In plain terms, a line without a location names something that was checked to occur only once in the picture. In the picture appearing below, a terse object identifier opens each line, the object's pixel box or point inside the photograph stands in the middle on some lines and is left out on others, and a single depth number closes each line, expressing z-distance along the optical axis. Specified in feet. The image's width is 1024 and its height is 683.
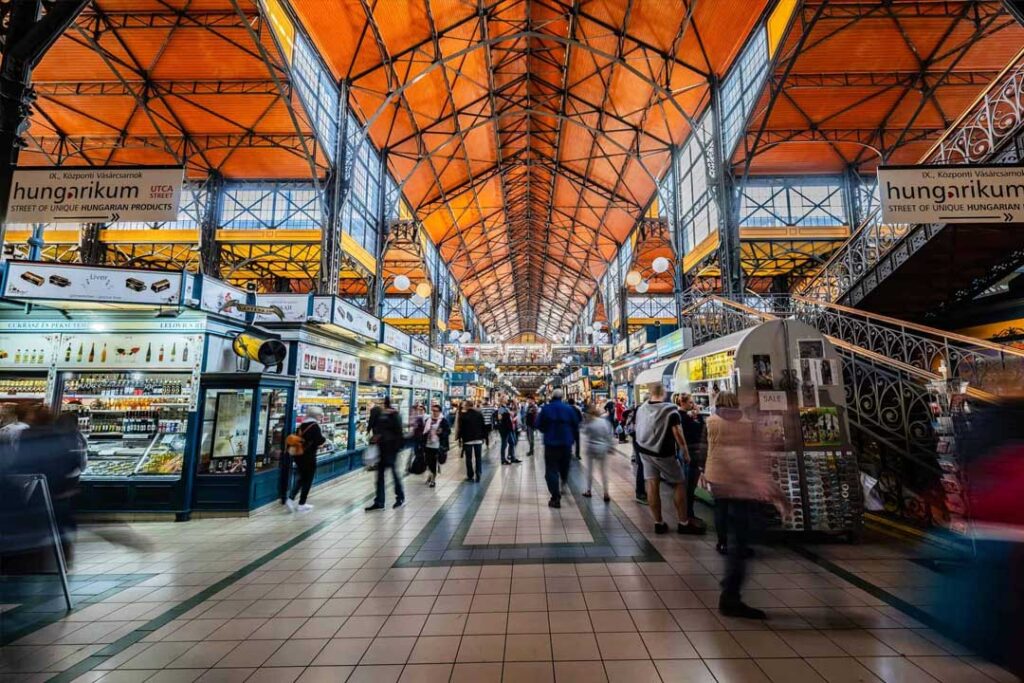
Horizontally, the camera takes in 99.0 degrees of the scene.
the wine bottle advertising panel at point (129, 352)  22.24
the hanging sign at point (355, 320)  29.58
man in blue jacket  21.89
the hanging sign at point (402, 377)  46.08
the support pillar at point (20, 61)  11.44
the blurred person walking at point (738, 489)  10.75
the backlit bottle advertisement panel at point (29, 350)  22.07
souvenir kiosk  16.07
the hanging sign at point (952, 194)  14.47
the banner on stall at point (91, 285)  20.10
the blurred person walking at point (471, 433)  28.86
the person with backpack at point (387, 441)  21.75
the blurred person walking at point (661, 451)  16.99
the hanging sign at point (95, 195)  12.25
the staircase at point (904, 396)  17.92
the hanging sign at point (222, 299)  22.52
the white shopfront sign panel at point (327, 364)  29.04
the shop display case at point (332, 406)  29.60
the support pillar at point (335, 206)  38.75
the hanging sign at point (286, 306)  27.66
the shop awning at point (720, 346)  18.71
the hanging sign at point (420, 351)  49.44
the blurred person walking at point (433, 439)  27.63
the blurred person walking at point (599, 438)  22.68
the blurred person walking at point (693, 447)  19.06
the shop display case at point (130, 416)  21.67
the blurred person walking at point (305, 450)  22.13
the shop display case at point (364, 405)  36.94
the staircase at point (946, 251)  20.38
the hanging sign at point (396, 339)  39.43
